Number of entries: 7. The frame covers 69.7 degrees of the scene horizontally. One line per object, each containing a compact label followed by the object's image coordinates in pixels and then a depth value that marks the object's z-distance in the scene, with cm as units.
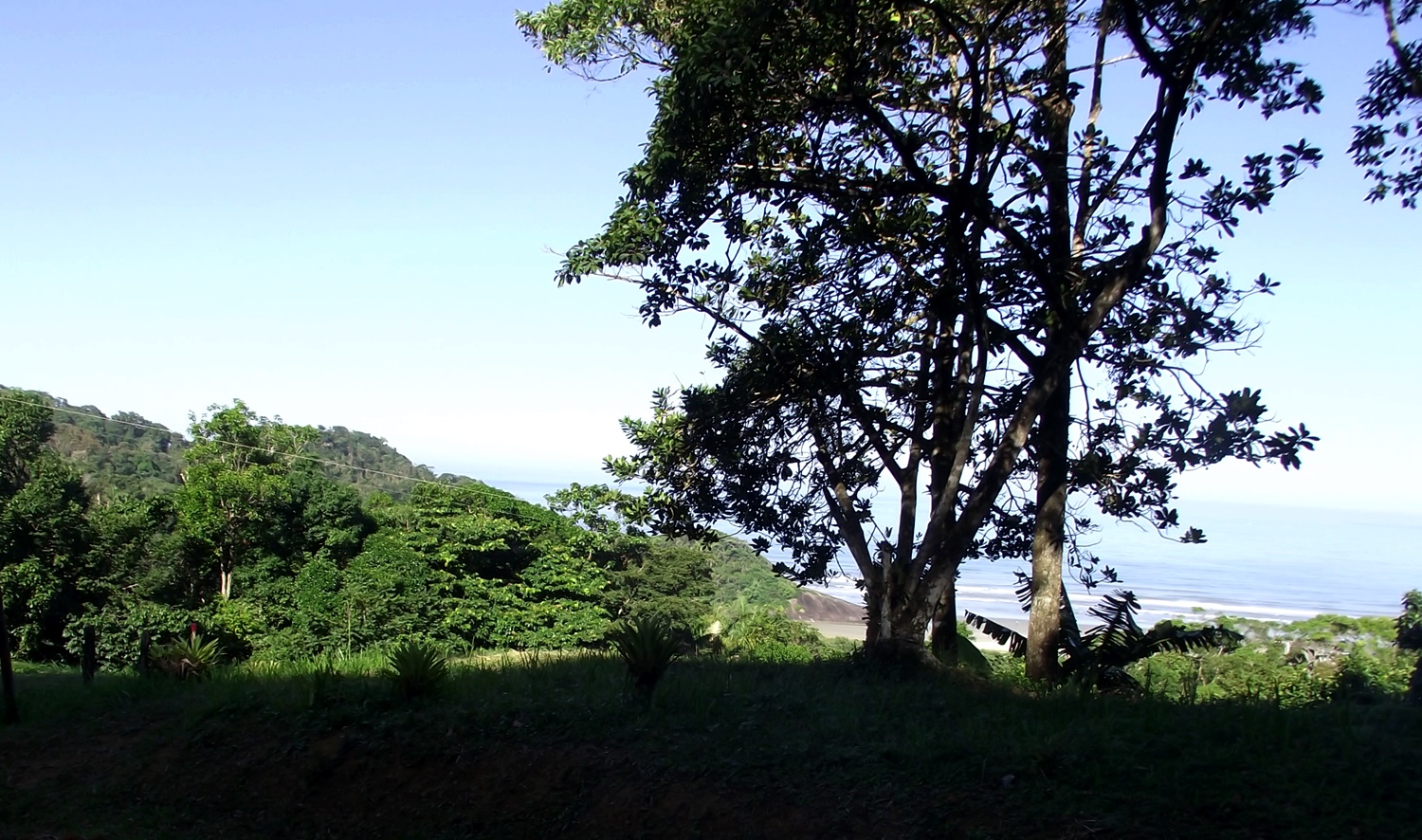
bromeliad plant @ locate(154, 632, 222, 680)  980
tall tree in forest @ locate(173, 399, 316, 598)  3238
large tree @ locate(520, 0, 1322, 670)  860
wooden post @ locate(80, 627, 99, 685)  994
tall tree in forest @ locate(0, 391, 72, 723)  3297
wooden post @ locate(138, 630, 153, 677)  978
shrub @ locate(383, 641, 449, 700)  770
